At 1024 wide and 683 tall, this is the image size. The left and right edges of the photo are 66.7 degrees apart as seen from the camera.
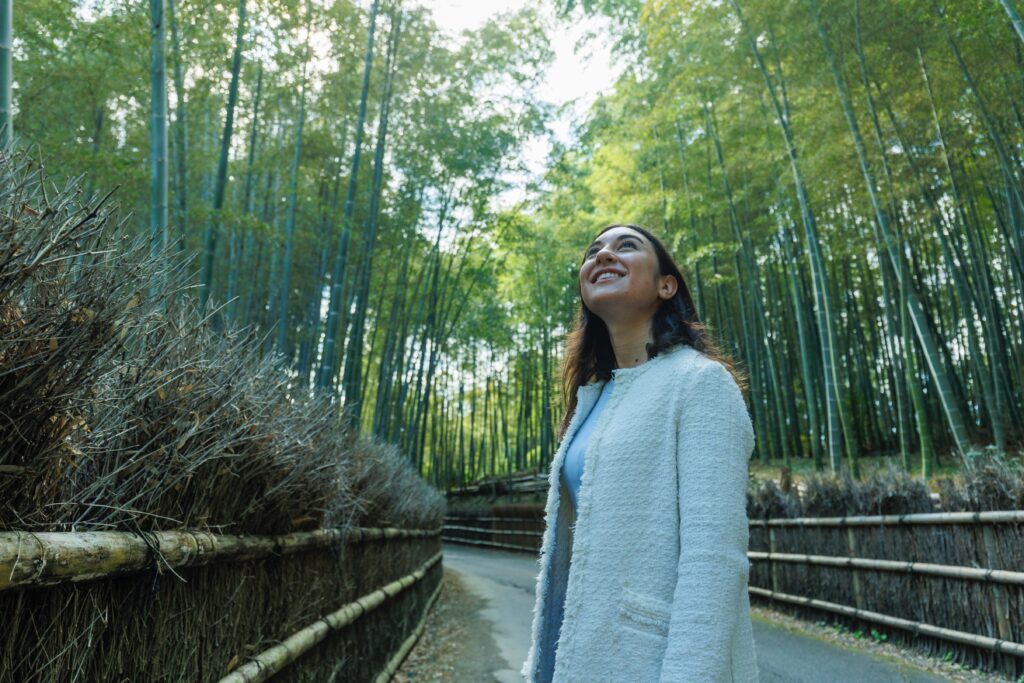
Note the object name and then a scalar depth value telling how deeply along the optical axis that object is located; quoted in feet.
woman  3.29
